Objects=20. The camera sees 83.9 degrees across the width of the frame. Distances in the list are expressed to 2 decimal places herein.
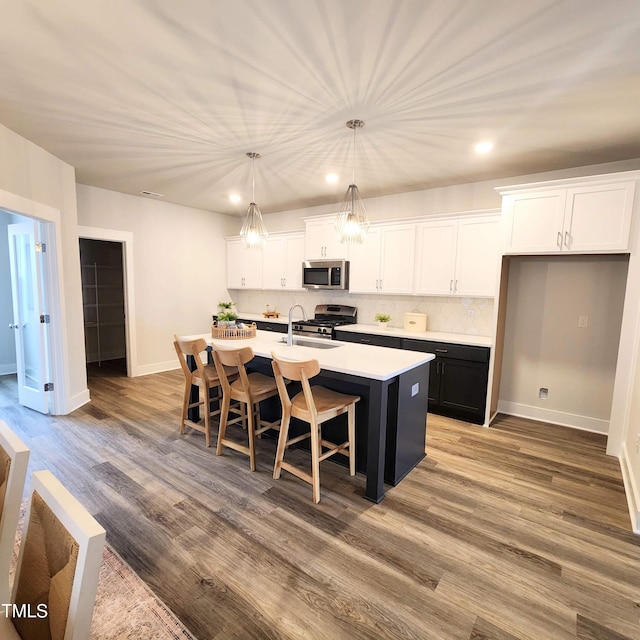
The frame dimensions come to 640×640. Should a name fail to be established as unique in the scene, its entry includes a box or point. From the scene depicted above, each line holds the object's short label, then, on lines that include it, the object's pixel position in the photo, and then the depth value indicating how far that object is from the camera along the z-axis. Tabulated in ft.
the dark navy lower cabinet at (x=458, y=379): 12.75
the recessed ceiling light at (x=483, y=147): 10.31
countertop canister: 15.34
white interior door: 12.76
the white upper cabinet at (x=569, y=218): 10.36
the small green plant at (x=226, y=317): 12.24
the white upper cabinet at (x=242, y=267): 21.04
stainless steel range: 16.57
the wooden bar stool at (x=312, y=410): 7.91
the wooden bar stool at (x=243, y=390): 9.35
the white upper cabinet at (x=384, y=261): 15.20
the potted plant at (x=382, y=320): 16.34
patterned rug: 5.14
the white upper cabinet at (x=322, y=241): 17.15
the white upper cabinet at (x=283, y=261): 19.13
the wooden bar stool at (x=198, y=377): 10.76
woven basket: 11.85
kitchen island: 8.09
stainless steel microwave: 16.95
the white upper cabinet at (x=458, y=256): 13.19
